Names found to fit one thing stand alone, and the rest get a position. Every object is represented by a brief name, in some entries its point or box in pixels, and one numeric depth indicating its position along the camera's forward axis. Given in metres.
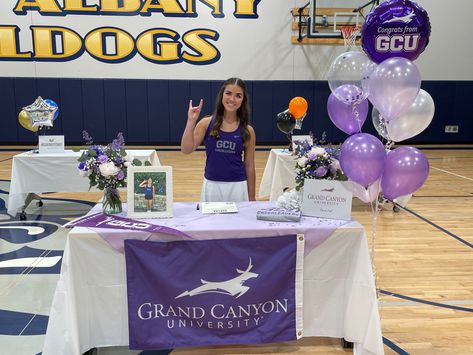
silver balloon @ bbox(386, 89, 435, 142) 2.30
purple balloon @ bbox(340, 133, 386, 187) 2.17
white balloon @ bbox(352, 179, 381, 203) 2.33
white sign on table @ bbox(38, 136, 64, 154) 4.99
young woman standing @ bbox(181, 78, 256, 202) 2.93
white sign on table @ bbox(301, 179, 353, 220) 2.35
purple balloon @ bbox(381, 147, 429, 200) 2.16
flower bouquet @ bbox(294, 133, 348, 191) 2.40
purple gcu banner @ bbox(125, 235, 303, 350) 2.20
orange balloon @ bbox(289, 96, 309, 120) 5.50
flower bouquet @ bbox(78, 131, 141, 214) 2.39
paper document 2.51
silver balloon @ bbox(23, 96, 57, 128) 5.39
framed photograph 2.35
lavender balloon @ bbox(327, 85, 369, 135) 2.49
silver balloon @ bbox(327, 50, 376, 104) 2.41
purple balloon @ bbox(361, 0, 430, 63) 2.26
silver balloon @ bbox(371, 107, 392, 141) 2.44
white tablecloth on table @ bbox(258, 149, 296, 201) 5.14
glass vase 2.45
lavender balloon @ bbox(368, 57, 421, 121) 2.12
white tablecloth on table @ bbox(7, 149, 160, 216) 4.71
